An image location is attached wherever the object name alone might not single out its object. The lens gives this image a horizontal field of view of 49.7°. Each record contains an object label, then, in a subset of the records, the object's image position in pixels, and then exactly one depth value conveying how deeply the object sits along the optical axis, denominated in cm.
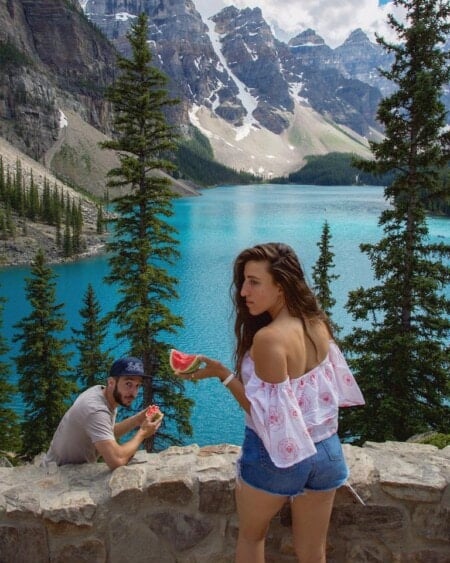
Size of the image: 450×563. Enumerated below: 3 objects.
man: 442
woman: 311
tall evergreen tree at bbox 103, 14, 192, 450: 1877
